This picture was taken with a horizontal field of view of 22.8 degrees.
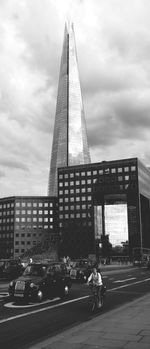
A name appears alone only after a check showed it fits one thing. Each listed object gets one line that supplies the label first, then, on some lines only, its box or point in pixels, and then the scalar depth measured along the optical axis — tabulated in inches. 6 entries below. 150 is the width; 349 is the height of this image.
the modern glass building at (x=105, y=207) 6151.6
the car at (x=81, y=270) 1242.6
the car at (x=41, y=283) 708.7
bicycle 618.8
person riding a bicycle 616.1
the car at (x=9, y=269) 1428.4
